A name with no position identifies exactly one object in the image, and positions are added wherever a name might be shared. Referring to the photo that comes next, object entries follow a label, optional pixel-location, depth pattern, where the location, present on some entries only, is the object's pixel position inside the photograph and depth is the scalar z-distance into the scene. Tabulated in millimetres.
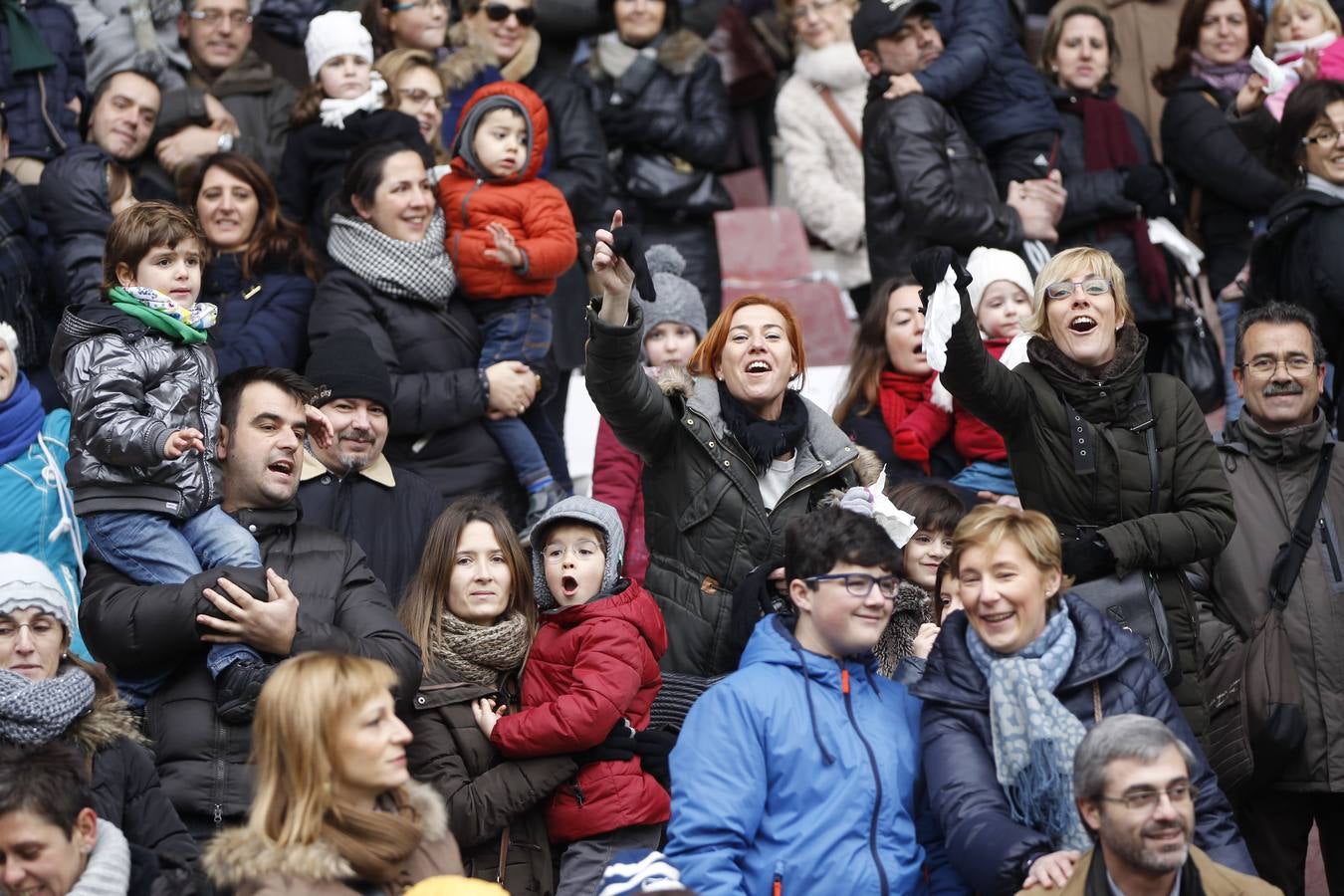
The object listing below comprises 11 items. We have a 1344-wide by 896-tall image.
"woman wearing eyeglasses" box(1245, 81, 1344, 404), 15023
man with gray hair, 9539
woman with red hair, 12336
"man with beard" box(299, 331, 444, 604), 13422
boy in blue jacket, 10320
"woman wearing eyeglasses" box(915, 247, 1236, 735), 12195
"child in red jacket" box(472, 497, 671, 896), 11812
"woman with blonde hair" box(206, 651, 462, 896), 9336
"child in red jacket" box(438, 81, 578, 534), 15578
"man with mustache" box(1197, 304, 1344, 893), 12742
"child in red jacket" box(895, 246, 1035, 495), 14492
